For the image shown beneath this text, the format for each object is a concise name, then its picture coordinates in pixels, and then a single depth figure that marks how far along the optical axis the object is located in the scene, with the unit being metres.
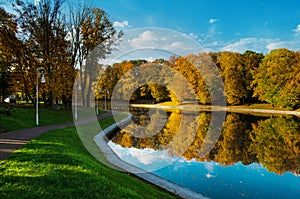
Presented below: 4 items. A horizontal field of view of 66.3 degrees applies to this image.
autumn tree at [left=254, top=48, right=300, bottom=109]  36.41
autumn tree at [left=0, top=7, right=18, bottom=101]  18.41
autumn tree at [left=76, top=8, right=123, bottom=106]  24.78
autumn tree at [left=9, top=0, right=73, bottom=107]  19.41
